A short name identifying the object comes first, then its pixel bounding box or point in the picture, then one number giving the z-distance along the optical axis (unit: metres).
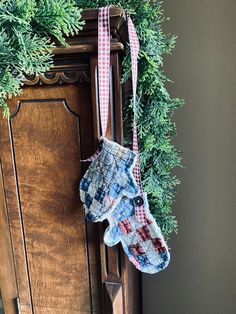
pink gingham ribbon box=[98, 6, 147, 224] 0.58
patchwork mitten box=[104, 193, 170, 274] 0.68
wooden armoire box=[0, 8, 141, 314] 0.63
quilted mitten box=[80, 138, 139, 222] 0.63
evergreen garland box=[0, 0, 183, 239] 0.57
